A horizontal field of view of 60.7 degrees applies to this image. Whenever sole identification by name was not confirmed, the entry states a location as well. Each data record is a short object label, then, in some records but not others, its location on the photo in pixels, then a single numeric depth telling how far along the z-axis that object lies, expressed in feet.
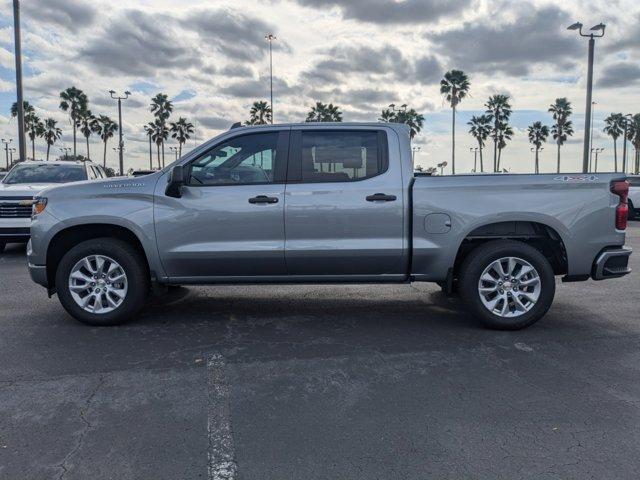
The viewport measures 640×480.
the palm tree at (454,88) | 163.43
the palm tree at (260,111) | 193.26
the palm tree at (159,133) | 213.46
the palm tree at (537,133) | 226.17
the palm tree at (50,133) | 245.78
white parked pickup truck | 33.09
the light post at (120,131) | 101.92
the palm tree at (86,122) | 201.05
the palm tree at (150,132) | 216.04
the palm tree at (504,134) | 194.98
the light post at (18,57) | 53.01
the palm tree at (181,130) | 226.38
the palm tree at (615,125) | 235.13
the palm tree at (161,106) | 195.72
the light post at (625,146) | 193.16
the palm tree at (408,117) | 193.16
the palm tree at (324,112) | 184.65
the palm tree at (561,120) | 186.80
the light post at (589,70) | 57.62
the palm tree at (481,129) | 201.46
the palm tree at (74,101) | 187.62
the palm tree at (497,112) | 185.98
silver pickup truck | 17.25
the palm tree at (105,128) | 216.13
